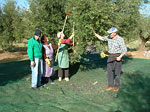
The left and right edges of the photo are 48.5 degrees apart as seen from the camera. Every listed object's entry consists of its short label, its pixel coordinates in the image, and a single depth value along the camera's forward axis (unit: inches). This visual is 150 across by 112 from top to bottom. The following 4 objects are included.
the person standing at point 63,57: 261.0
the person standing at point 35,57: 209.5
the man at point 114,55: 207.9
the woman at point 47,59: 236.4
